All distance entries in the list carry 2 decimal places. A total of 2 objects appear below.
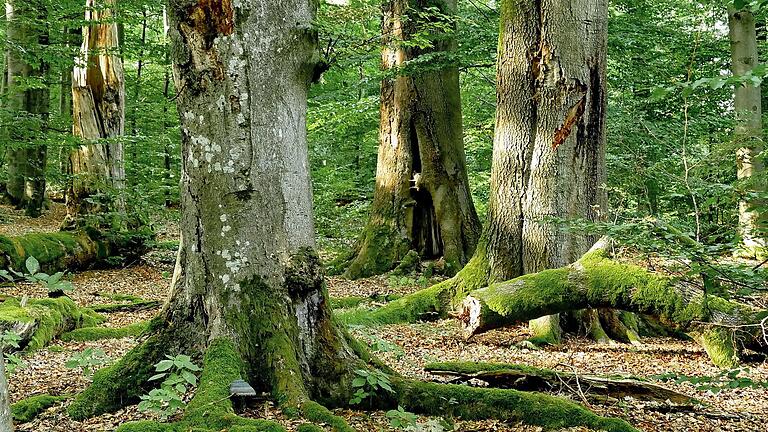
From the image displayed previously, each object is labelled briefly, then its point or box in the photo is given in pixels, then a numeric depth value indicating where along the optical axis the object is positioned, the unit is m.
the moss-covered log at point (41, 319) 5.34
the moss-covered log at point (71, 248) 8.95
